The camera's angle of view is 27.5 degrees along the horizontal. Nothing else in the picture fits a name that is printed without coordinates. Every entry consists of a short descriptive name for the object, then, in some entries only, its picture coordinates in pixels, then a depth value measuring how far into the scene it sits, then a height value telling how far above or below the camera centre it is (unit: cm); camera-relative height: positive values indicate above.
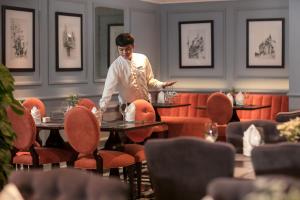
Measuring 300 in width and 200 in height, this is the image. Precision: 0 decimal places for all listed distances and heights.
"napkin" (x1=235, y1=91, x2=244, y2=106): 897 -19
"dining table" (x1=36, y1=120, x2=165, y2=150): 564 -38
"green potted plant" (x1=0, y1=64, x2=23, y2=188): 395 -24
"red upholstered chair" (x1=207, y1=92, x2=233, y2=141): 851 -34
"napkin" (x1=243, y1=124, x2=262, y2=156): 390 -34
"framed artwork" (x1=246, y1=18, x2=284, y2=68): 988 +70
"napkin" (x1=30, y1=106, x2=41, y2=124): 626 -29
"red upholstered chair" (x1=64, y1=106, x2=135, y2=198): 540 -47
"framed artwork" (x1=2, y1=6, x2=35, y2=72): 768 +61
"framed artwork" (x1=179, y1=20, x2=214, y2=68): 1055 +73
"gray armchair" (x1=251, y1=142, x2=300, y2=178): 293 -34
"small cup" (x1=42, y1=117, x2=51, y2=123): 626 -33
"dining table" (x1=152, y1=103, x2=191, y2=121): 884 -28
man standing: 683 +12
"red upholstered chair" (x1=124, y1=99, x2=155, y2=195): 593 -52
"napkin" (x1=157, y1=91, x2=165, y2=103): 945 -18
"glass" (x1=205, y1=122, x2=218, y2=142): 414 -31
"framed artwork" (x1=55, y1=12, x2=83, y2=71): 859 +65
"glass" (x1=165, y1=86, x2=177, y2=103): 938 -15
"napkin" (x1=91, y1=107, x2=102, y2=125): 593 -27
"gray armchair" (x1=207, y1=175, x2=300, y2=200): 211 -36
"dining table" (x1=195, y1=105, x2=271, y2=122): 862 -31
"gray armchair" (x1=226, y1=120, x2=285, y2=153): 431 -33
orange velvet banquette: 935 -44
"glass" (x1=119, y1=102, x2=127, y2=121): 629 -22
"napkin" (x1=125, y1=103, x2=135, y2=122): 613 -28
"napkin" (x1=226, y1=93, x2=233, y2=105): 888 -16
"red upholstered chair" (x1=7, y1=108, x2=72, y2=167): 570 -61
